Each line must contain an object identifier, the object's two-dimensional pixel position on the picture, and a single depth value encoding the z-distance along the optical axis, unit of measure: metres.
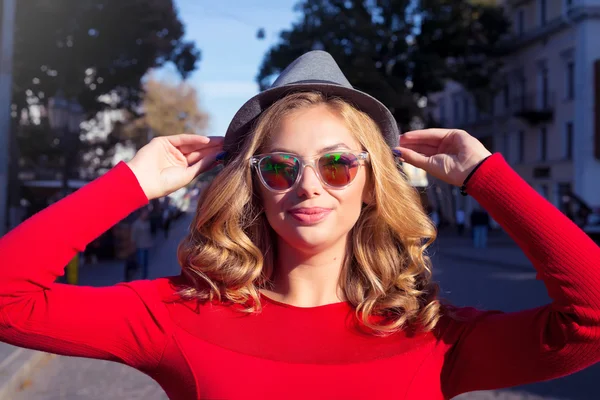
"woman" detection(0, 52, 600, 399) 2.09
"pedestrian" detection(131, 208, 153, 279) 14.21
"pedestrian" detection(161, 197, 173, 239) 34.81
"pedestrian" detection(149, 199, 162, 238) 28.39
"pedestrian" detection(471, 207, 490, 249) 28.17
